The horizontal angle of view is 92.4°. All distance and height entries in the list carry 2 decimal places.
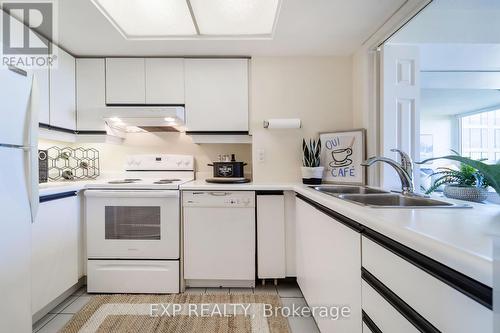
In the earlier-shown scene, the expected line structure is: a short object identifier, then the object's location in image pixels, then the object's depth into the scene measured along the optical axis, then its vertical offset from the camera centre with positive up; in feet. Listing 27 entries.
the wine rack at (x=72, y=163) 7.73 +0.15
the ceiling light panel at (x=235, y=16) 5.25 +3.55
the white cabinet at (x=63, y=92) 6.59 +2.16
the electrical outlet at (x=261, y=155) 7.50 +0.36
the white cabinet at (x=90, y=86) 7.38 +2.51
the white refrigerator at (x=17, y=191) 3.83 -0.39
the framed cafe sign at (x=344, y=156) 6.63 +0.30
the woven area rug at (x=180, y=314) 5.13 -3.43
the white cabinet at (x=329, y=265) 3.22 -1.70
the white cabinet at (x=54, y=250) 5.09 -1.91
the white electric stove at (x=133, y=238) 6.34 -1.88
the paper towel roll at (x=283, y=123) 7.11 +1.29
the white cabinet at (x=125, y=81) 7.38 +2.66
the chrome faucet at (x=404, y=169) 4.28 -0.06
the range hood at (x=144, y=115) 6.79 +1.48
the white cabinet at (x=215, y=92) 7.43 +2.32
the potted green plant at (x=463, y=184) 4.09 -0.34
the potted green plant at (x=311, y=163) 6.86 +0.09
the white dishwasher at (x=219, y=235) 6.47 -1.86
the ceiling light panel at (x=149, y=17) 5.18 +3.53
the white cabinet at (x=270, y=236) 6.57 -1.91
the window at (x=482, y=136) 5.33 +0.72
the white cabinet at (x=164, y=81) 7.39 +2.66
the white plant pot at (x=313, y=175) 6.84 -0.26
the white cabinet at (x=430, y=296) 1.54 -1.02
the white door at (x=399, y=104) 5.96 +1.55
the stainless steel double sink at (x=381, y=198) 3.53 -0.57
